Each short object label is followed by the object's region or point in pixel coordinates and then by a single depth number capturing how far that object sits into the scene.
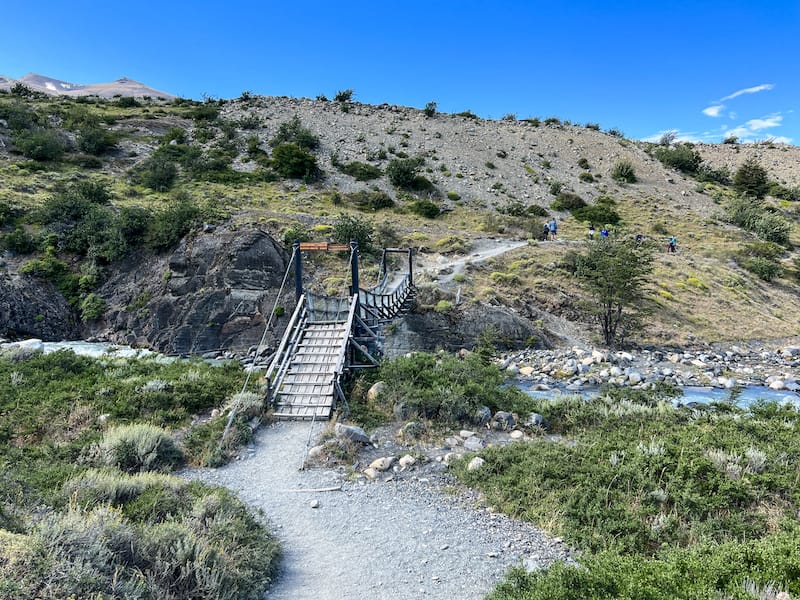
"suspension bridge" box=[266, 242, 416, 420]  9.24
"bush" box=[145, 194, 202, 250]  20.45
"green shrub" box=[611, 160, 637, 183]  45.59
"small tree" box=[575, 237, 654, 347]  18.45
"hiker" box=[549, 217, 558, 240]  29.50
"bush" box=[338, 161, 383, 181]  39.03
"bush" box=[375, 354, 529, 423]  9.06
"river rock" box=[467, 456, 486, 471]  6.78
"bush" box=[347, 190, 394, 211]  33.44
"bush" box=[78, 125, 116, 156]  34.47
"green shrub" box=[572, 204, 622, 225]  35.47
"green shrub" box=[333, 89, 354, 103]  58.17
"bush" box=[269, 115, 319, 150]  43.47
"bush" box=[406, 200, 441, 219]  33.31
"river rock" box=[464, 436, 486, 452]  7.87
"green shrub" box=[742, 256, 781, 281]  26.95
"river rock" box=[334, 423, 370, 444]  7.70
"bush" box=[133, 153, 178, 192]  30.41
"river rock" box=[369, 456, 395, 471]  6.95
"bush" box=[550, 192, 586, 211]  38.41
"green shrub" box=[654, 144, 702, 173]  51.12
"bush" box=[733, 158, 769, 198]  45.69
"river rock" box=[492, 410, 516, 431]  8.95
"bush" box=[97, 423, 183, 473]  6.57
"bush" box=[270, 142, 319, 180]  37.19
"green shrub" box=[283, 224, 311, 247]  22.03
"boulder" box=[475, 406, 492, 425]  9.01
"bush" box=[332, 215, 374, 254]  23.06
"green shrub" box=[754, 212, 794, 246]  32.97
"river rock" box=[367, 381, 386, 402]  9.62
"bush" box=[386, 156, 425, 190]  38.44
